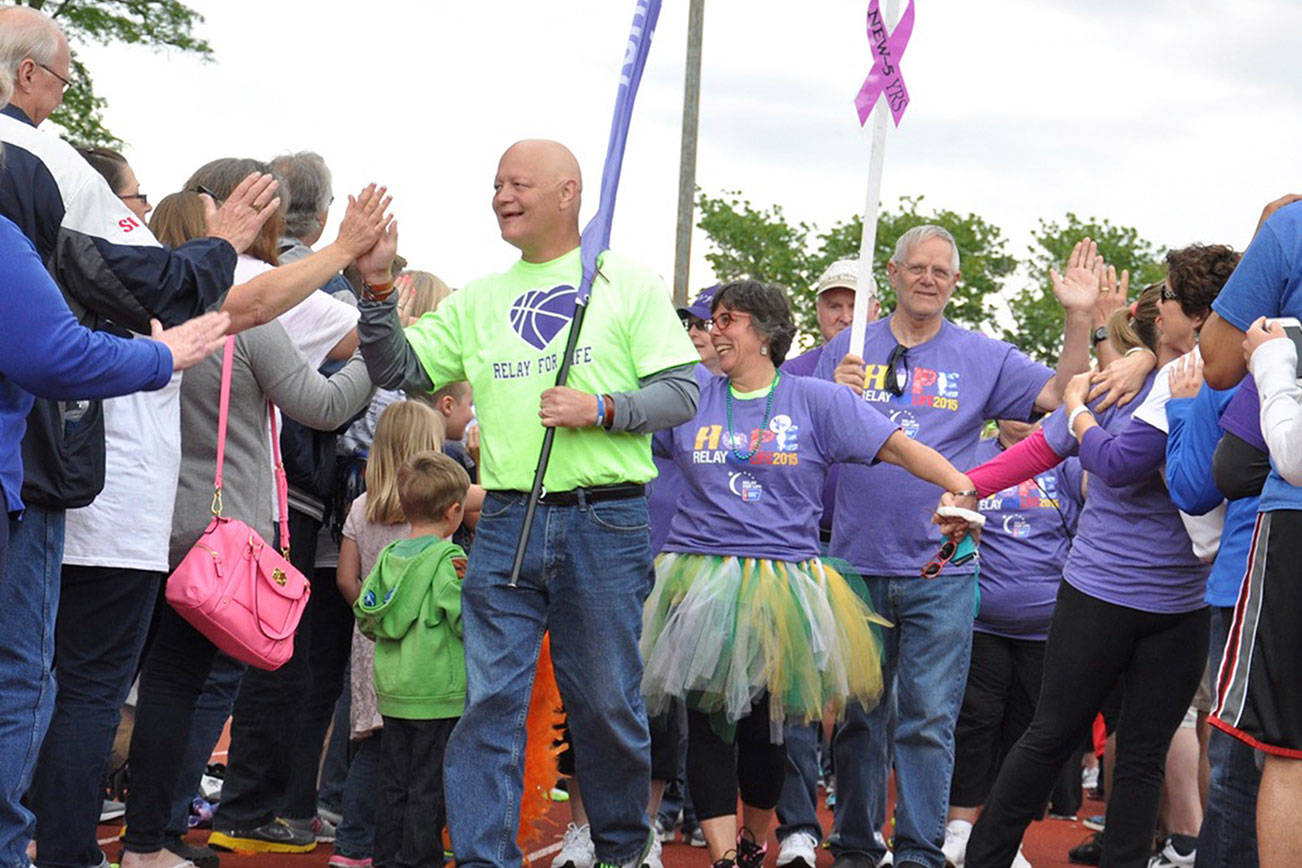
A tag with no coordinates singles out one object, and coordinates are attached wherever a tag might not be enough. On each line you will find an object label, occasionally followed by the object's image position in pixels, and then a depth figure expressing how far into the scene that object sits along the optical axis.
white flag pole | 6.66
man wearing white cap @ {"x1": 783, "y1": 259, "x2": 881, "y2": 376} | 8.70
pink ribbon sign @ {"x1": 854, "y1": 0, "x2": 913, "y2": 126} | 7.18
